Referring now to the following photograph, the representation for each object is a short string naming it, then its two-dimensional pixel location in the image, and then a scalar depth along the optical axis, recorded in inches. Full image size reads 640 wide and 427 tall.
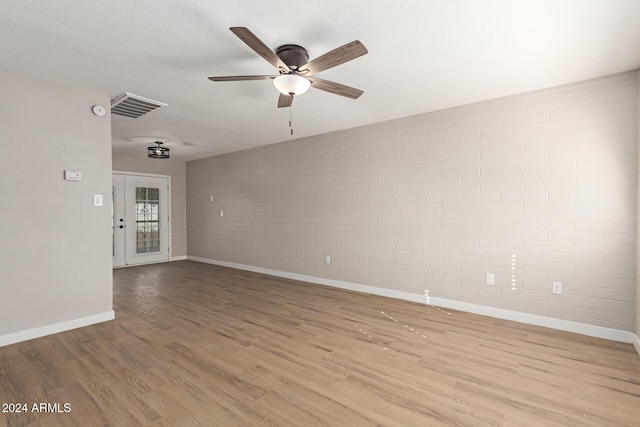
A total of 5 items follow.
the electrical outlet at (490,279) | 145.6
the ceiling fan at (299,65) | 81.3
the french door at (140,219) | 273.1
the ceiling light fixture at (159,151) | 236.8
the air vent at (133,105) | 140.6
